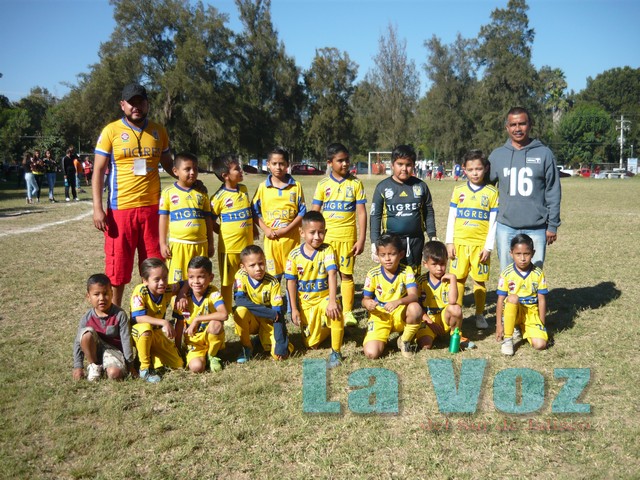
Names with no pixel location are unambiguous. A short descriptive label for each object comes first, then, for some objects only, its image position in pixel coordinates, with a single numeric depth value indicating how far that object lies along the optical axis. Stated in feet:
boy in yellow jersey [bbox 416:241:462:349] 15.30
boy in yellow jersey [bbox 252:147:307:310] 16.94
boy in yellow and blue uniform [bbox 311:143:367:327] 17.28
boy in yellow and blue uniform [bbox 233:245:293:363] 14.49
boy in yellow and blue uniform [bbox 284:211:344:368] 15.02
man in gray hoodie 16.55
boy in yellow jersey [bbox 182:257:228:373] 13.73
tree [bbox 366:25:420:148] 171.94
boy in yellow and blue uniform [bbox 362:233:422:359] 14.61
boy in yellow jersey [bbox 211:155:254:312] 16.49
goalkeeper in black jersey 16.80
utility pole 196.03
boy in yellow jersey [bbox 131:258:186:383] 13.21
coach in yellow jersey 14.43
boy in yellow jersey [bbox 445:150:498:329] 17.07
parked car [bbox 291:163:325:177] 172.65
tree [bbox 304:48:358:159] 179.15
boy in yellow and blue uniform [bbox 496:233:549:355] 15.15
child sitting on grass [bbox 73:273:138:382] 12.85
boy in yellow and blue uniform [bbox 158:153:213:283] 15.07
